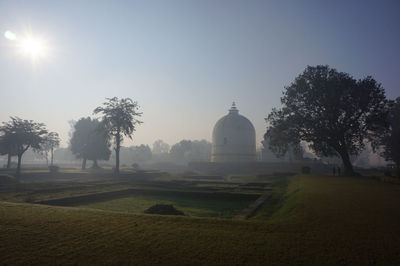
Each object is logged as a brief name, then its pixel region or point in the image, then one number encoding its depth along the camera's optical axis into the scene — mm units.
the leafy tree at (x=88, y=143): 46875
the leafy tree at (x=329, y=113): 23453
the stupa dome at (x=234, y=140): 54812
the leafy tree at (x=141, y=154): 94625
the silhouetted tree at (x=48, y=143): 44562
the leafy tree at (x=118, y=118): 32969
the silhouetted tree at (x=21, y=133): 31391
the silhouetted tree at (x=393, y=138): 31672
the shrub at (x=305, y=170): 31453
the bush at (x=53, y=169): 31472
